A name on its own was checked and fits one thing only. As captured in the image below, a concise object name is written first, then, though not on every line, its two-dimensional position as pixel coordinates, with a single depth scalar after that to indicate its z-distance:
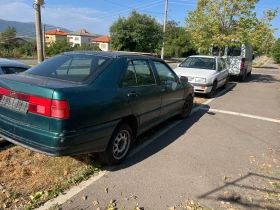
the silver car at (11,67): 4.97
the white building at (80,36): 101.25
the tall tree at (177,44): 52.80
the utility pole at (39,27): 7.62
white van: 13.71
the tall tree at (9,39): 59.88
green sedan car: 2.64
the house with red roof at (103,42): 84.50
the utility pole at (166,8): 28.95
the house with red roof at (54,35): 97.81
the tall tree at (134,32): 34.50
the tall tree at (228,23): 12.14
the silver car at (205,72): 8.47
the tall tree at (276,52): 40.34
